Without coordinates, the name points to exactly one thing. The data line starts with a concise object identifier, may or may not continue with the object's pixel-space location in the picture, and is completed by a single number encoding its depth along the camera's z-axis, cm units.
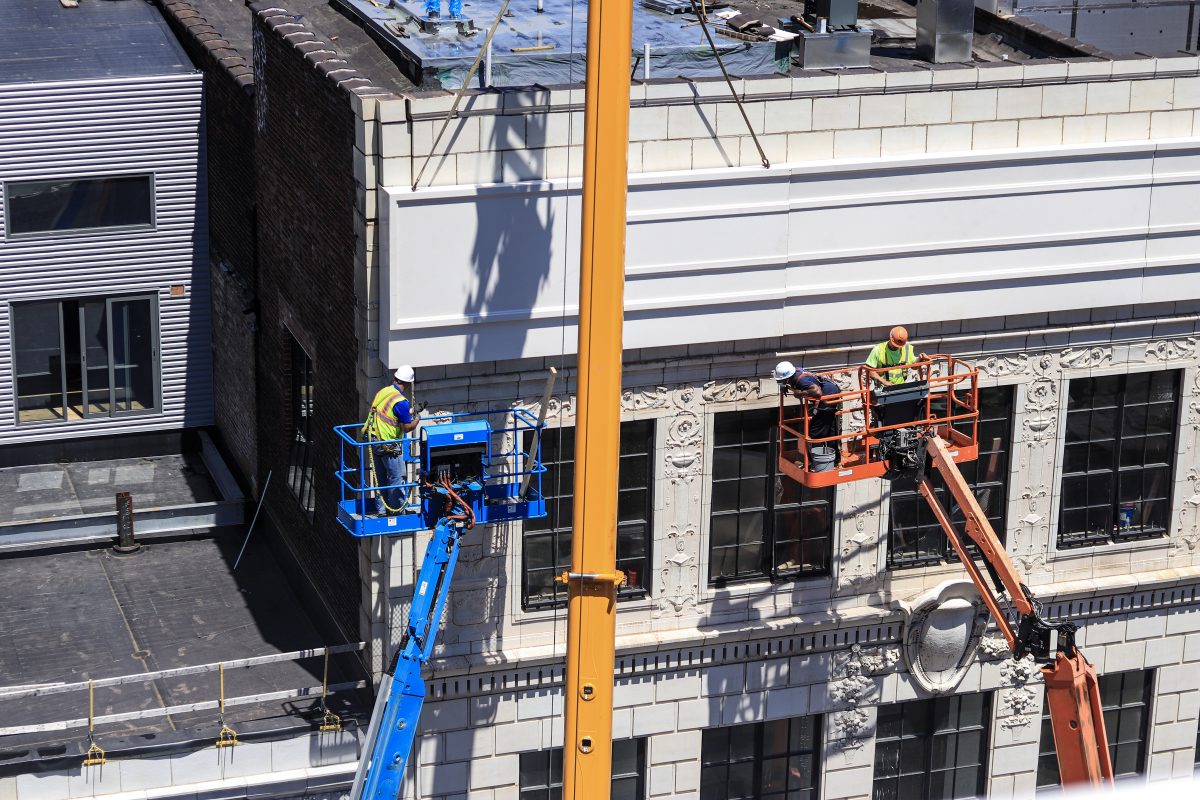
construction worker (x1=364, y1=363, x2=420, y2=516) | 2295
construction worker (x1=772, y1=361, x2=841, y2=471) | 2438
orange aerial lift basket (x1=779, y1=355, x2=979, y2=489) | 2428
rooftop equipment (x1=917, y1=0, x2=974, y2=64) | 2839
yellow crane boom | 2066
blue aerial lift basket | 2288
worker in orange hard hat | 2512
